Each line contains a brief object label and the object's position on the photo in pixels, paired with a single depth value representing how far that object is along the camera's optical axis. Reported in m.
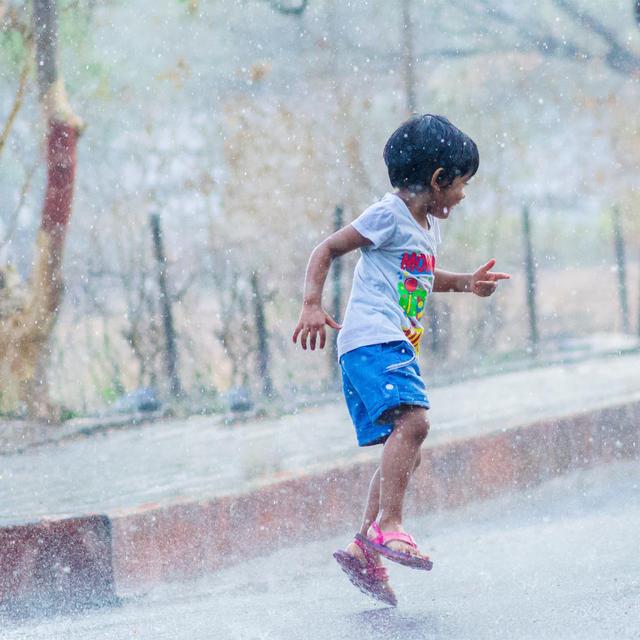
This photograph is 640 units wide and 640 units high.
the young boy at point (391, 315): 6.09
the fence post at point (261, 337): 16.91
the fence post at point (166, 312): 16.47
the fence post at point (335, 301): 17.56
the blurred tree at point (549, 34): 23.66
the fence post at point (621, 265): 23.81
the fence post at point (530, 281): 21.36
